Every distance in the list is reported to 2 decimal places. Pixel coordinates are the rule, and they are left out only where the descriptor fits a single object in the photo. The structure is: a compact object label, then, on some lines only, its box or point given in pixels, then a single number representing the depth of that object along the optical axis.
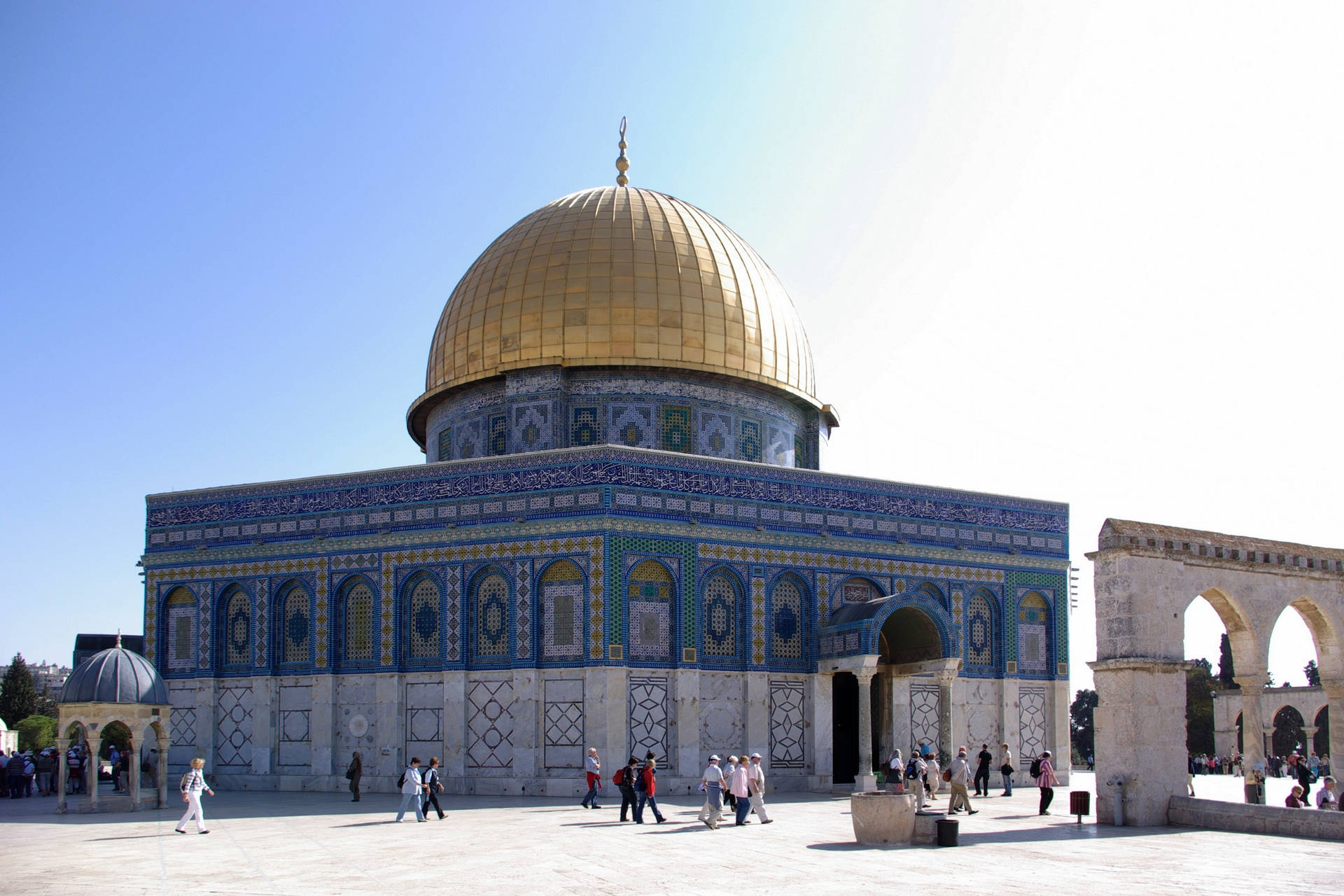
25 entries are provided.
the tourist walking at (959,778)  17.48
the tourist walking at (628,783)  16.19
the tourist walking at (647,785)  16.11
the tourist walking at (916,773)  18.05
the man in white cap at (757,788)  16.00
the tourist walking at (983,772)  21.16
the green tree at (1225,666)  43.19
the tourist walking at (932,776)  18.89
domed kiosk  17.98
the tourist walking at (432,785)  16.86
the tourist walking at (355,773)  19.64
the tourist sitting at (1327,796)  15.40
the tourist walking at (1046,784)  17.42
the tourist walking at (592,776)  17.80
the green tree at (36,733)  50.09
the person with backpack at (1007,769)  21.09
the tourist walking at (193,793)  14.92
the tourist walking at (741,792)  15.63
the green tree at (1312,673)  44.76
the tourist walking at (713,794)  15.54
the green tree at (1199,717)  42.06
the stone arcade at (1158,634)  15.59
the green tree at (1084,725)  51.59
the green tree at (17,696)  54.97
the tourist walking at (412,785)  16.41
